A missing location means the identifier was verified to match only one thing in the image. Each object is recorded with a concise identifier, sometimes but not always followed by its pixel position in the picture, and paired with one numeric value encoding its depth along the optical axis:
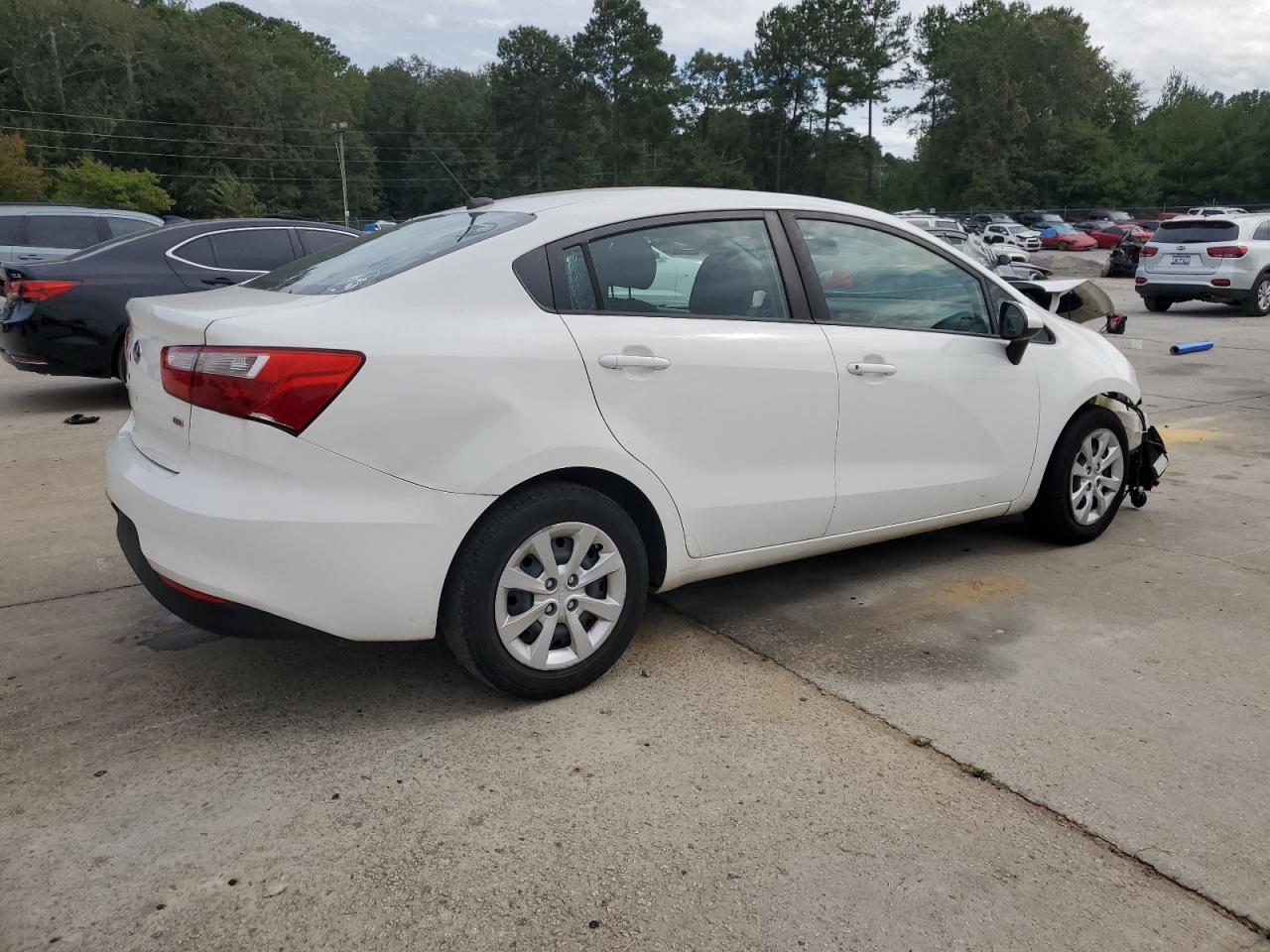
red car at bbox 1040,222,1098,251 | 44.56
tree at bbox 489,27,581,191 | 85.00
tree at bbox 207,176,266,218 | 70.56
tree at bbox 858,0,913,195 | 82.06
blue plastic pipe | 11.80
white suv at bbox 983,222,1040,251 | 39.88
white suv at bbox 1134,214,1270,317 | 15.59
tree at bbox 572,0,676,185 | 84.69
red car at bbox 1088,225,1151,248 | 45.27
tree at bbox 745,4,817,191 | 82.69
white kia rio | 2.79
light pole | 69.64
